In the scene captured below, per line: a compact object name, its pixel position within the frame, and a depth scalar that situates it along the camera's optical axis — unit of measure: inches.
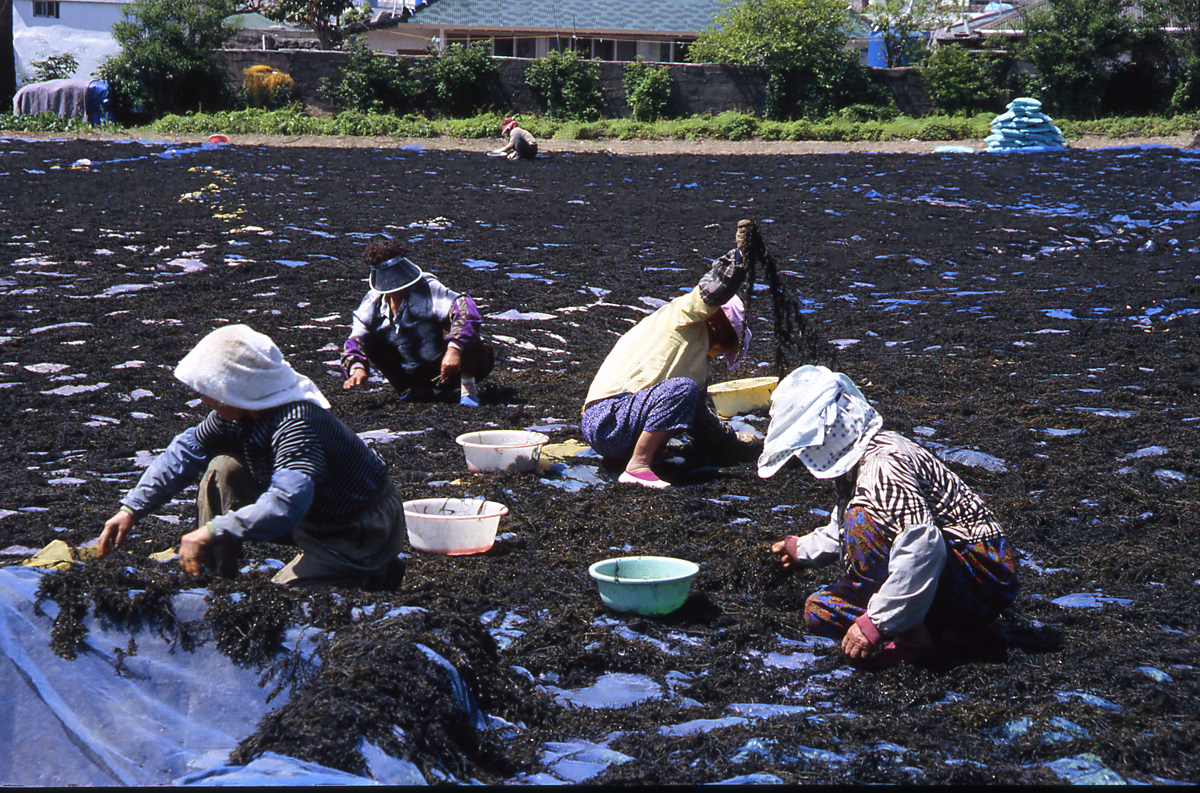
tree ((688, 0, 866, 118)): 1224.2
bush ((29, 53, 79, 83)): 1318.9
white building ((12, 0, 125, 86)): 1435.8
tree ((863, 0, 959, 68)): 1417.3
